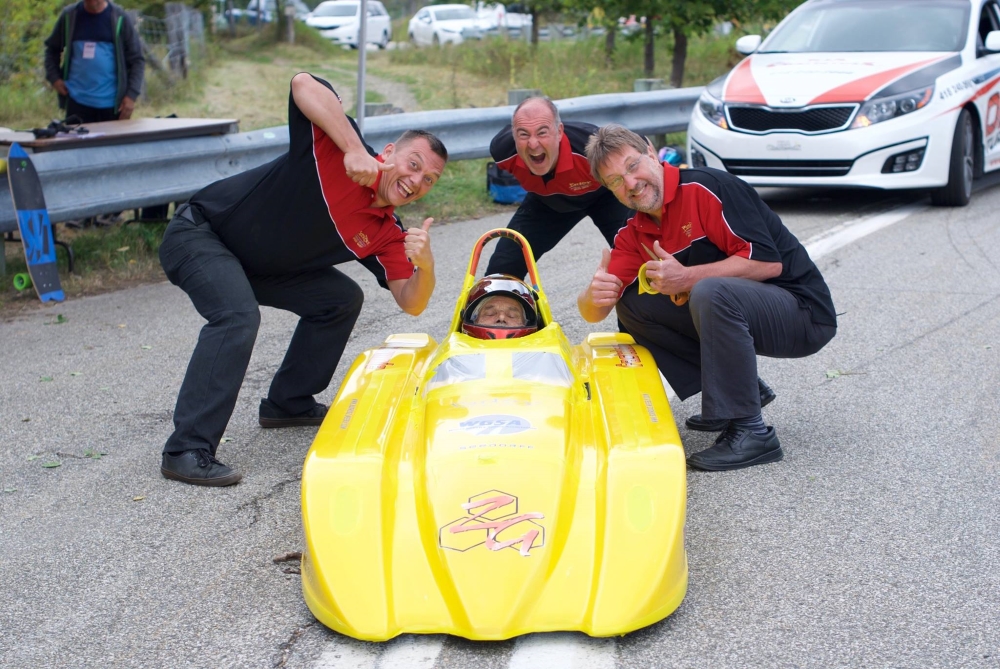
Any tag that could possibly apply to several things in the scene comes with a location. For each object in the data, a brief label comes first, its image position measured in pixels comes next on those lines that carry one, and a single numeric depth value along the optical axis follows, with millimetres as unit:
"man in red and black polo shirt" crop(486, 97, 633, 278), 6086
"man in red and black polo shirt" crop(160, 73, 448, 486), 5008
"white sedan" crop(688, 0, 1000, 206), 10141
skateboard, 7555
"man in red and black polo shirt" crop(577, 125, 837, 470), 5062
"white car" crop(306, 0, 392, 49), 36219
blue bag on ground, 11281
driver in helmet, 5410
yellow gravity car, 3545
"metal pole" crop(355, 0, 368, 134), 8852
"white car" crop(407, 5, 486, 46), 34562
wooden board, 8312
